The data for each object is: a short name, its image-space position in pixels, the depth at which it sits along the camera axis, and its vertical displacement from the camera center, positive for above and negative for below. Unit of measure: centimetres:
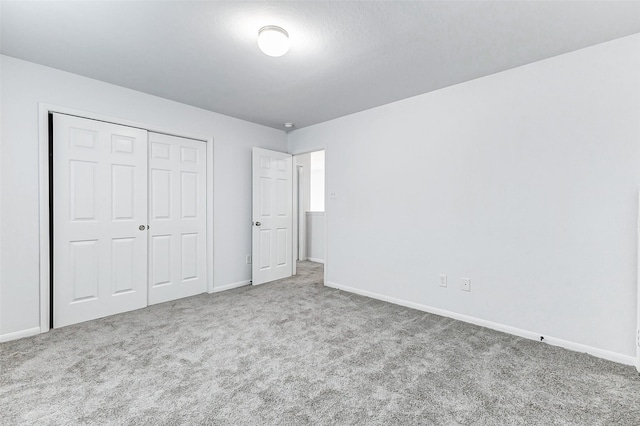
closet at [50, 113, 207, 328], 276 -9
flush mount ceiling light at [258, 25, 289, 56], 196 +118
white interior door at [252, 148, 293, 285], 417 -8
